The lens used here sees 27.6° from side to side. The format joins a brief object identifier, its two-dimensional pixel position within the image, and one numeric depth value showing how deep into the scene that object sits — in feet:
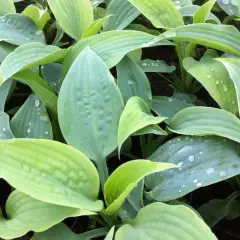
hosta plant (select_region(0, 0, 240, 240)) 2.09
